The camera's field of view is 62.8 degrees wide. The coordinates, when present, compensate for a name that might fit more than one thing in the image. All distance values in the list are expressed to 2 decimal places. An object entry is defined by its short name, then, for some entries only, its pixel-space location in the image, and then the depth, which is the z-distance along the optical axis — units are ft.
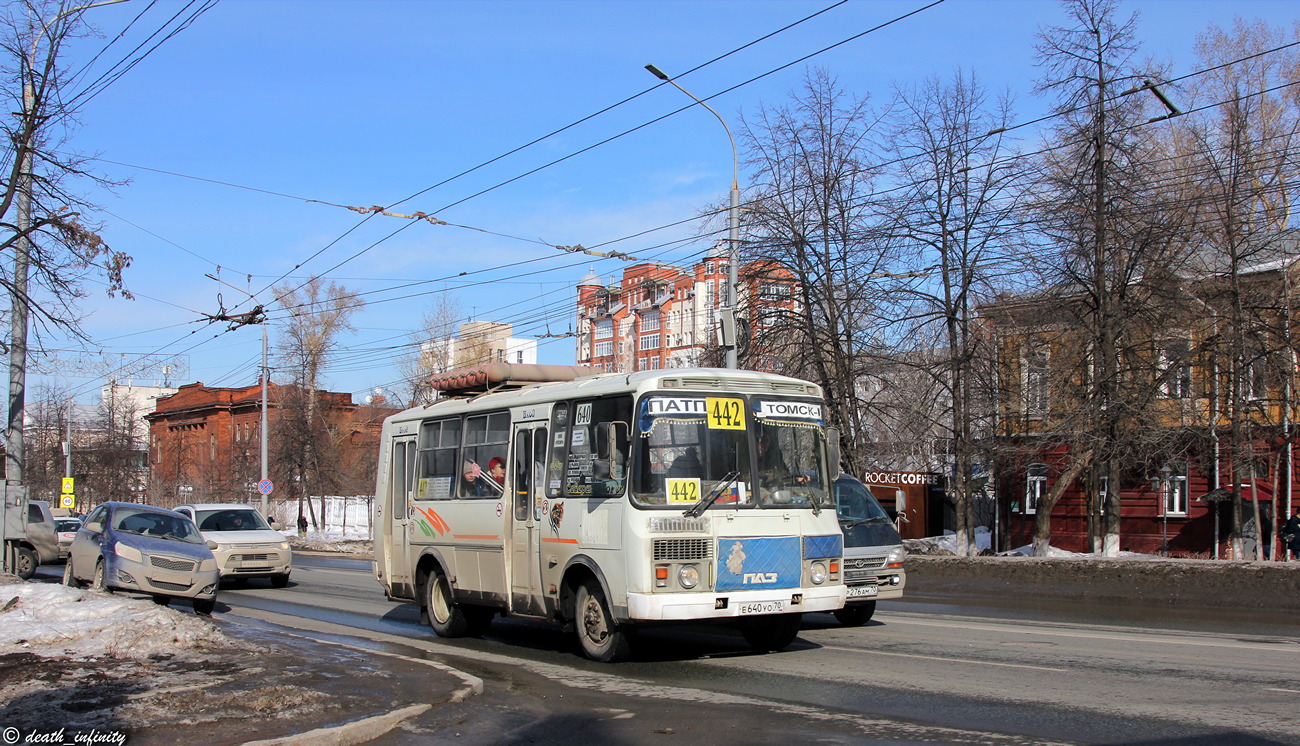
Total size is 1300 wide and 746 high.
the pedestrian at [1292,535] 86.22
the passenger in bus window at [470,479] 43.24
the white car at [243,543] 71.41
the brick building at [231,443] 222.69
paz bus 33.42
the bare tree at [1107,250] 79.87
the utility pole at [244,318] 99.66
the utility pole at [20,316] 50.26
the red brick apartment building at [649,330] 345.72
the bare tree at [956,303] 91.09
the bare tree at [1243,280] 77.41
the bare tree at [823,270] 95.30
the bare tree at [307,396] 200.75
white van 45.27
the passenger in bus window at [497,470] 41.57
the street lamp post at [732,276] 67.21
